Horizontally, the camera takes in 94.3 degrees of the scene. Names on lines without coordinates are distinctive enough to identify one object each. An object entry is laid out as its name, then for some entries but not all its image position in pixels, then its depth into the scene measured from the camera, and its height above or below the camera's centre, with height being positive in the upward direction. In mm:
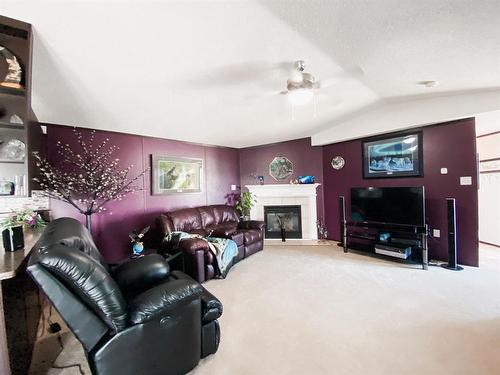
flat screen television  3690 -329
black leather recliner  1165 -730
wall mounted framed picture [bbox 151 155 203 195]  4508 +327
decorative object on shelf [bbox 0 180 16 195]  2090 +60
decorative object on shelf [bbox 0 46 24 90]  1751 +944
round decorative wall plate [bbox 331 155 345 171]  5082 +548
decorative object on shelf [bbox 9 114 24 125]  1925 +618
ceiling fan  2490 +1122
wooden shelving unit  1663 +752
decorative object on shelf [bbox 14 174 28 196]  2062 +75
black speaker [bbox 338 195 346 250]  4566 -558
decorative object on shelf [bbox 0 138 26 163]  2032 +389
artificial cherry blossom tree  3088 +212
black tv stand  3686 -912
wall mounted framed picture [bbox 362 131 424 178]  4066 +564
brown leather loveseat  3133 -744
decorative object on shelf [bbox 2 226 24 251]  1451 -287
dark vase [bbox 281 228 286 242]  5427 -1102
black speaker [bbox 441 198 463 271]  3480 -784
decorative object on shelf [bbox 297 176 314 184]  5391 +191
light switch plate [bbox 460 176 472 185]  3563 +69
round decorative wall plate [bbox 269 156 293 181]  5746 +505
